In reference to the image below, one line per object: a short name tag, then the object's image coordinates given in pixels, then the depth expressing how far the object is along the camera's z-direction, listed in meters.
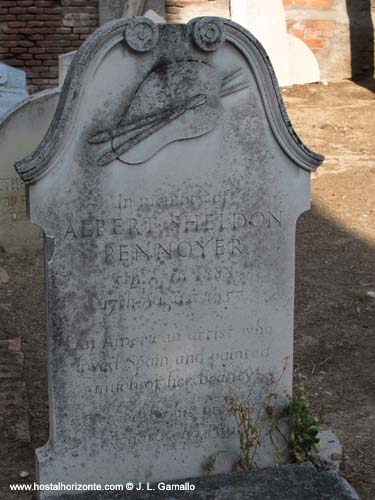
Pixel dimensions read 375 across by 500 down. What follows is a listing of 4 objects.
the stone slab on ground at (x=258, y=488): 3.84
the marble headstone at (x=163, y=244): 3.80
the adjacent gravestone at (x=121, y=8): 12.12
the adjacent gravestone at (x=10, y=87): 9.28
